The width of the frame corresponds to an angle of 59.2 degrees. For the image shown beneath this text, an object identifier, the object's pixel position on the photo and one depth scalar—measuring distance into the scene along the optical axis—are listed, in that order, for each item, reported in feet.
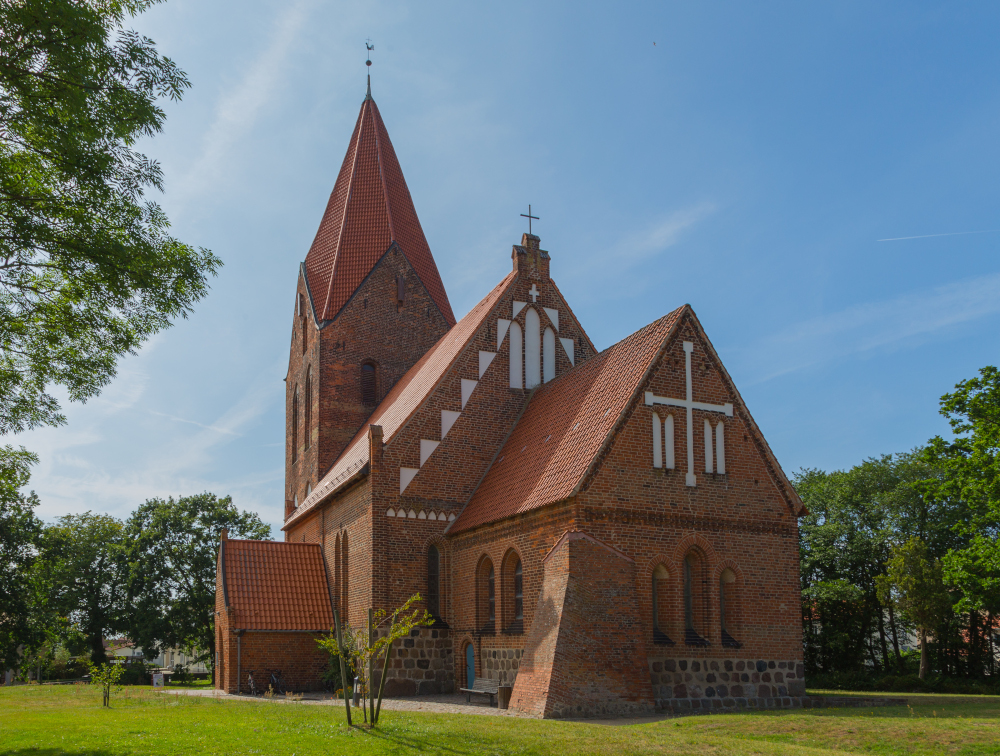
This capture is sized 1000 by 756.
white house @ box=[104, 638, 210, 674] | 136.87
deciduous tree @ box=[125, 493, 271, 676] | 132.57
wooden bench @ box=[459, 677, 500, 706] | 55.98
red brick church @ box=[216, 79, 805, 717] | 50.03
